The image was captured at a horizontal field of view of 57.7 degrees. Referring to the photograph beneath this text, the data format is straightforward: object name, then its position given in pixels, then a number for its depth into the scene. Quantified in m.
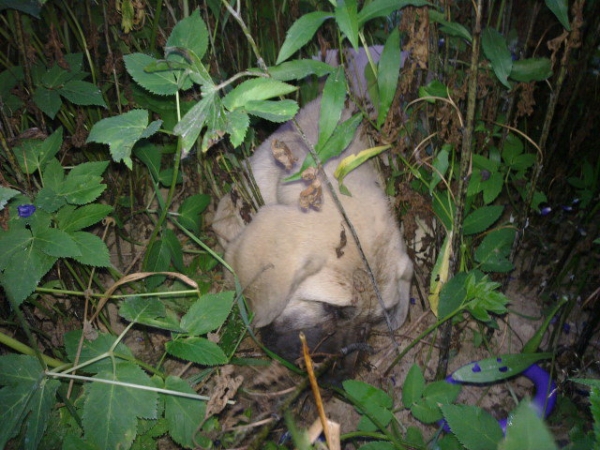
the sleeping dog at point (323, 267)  0.54
